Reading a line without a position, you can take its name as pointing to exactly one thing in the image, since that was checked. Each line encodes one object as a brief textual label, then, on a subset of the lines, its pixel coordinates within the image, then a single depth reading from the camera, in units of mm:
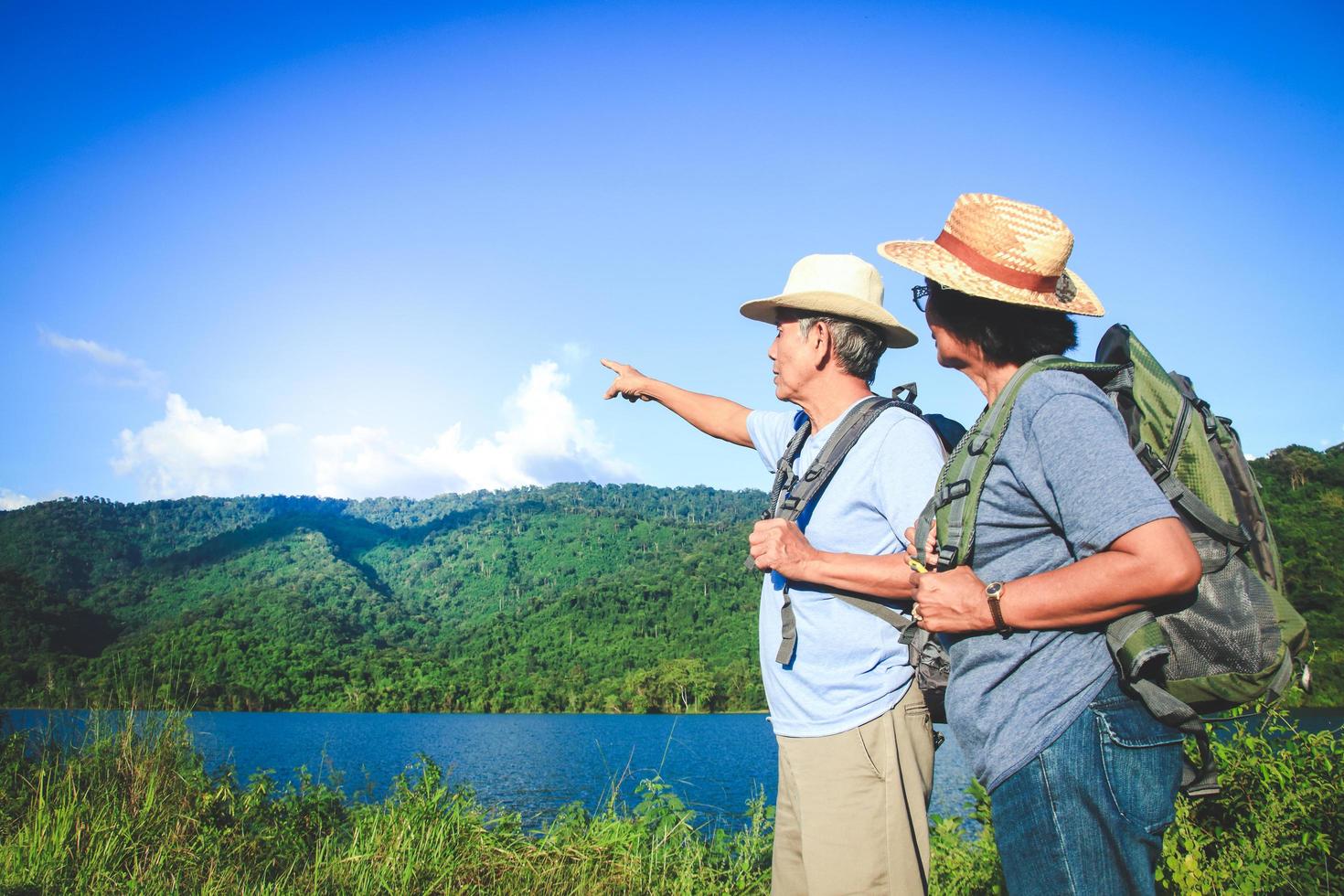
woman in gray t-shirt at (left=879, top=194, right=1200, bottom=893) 1329
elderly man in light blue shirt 1928
